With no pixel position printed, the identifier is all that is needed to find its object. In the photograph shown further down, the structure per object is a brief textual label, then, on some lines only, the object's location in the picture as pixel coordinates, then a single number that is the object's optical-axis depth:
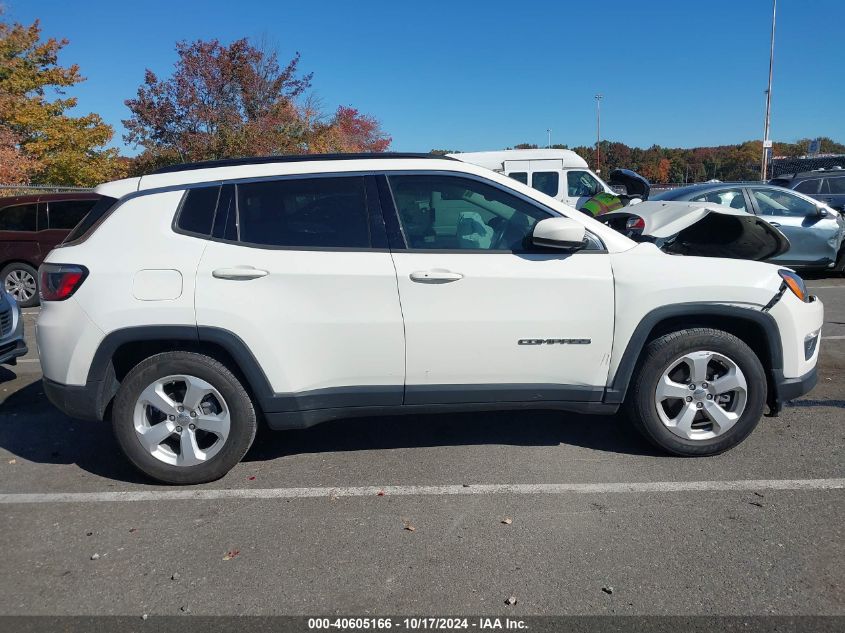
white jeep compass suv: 3.81
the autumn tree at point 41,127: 23.12
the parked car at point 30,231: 10.77
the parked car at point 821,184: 15.72
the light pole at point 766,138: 29.17
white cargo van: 14.67
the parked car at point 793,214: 10.69
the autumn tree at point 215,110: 21.14
